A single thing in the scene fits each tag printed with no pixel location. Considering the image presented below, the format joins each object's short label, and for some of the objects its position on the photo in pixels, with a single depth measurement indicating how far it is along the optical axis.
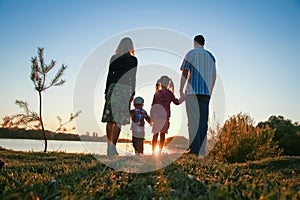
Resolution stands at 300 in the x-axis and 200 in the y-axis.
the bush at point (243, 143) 5.30
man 4.90
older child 5.56
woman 4.61
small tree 8.89
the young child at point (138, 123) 5.65
